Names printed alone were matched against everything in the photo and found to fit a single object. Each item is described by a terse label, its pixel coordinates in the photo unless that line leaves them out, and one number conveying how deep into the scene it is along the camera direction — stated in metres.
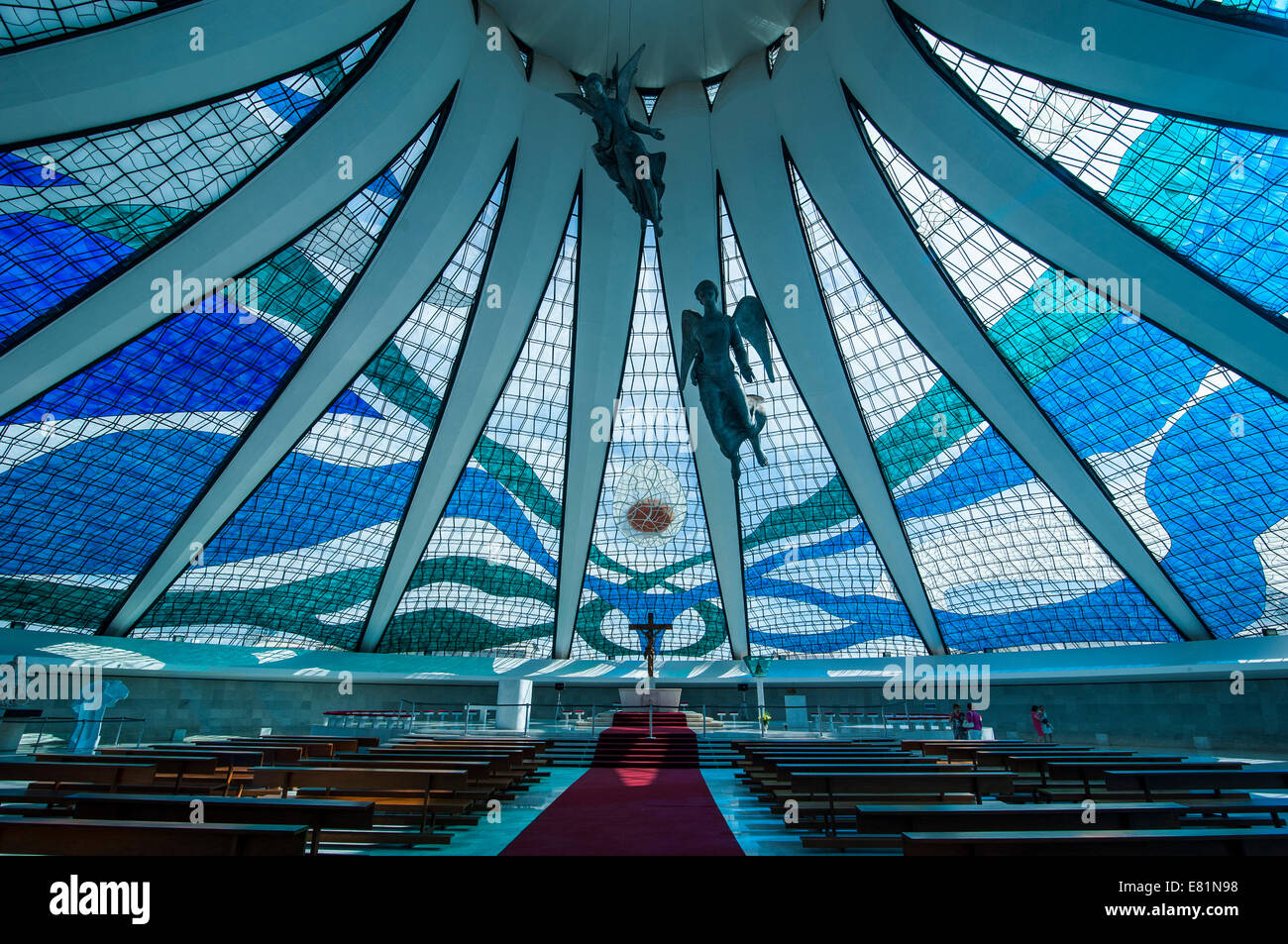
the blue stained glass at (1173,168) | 17.97
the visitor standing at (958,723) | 23.97
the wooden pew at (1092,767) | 9.90
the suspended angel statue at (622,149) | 16.95
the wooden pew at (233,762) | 9.73
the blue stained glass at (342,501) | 26.81
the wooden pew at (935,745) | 16.08
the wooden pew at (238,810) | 5.75
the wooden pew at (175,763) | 9.38
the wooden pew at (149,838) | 4.45
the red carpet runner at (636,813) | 7.92
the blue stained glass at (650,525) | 30.88
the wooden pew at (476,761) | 10.62
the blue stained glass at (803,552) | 31.19
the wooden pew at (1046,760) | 11.38
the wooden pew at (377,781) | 8.16
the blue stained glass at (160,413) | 21.70
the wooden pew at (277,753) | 11.54
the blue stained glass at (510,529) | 29.62
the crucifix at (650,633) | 28.08
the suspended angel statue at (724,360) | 18.97
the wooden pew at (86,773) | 8.38
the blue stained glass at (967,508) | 27.38
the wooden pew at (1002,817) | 6.02
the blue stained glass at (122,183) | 17.11
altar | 28.23
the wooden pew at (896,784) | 7.90
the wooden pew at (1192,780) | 8.65
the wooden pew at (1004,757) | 12.17
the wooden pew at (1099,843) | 4.54
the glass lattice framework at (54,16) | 15.04
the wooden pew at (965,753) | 13.60
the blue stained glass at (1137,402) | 22.30
